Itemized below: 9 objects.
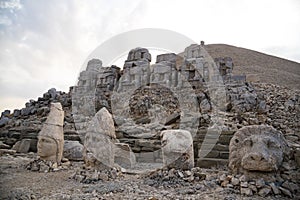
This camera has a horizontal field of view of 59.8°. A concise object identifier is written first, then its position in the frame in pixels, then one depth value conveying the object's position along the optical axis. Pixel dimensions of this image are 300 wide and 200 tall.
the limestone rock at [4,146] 11.07
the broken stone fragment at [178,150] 5.99
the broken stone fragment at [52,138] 7.10
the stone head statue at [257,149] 4.58
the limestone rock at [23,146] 10.53
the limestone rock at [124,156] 8.25
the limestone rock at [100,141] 6.22
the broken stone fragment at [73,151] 8.74
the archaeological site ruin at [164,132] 4.69
